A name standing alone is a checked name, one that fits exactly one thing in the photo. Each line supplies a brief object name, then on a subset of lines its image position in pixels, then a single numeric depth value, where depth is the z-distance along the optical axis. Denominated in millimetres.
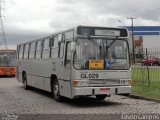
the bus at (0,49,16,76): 25331
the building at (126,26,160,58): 62843
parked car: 14770
